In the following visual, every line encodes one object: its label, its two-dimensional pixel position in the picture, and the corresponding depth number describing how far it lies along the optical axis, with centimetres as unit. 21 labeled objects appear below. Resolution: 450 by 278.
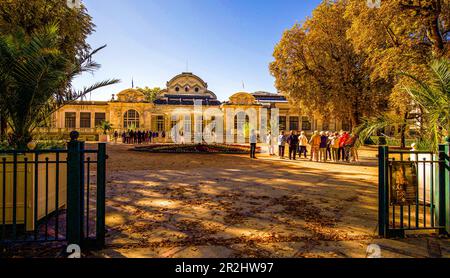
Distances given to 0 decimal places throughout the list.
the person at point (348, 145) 1253
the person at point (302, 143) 1455
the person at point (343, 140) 1241
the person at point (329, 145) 1375
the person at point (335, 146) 1259
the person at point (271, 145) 1652
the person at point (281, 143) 1443
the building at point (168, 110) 4088
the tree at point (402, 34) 1070
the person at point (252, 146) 1442
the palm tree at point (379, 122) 484
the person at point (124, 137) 2816
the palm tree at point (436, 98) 394
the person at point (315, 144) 1288
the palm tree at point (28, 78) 392
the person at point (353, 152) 1244
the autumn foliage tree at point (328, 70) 2053
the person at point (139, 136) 2650
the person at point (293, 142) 1333
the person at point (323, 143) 1281
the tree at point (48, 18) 943
